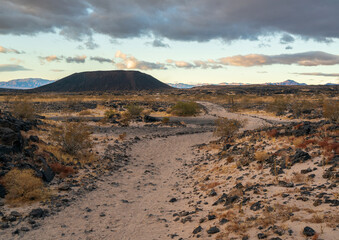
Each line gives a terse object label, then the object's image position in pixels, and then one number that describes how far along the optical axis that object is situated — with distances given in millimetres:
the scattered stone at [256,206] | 7686
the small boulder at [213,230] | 6914
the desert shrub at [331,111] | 26150
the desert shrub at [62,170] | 12820
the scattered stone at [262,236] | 5911
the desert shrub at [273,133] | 16219
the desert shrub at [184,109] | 46344
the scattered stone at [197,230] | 7224
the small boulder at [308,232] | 5576
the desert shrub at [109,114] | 40081
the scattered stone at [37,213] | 8617
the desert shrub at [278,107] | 45819
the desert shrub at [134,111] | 40862
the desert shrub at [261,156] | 12677
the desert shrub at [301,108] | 39281
